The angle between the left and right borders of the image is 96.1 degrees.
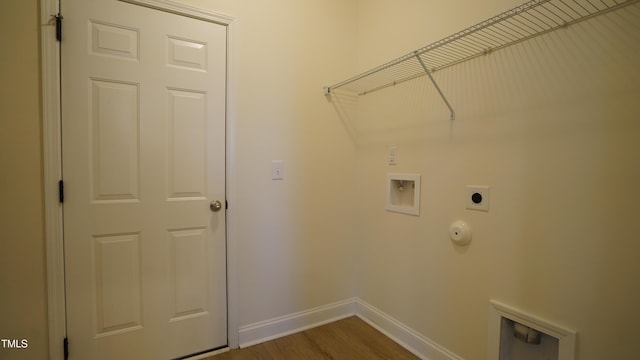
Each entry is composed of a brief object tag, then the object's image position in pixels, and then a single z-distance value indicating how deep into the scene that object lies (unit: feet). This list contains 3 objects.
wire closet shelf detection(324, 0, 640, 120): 3.66
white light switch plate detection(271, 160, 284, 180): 6.45
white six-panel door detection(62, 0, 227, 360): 4.86
